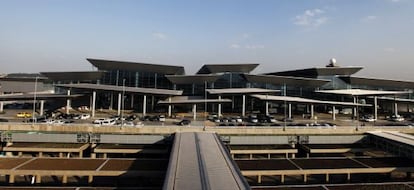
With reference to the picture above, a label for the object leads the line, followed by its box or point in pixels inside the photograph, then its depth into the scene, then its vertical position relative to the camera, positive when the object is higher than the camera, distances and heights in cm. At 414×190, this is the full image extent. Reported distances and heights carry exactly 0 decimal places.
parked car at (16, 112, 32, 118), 5384 -197
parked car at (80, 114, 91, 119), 5285 -189
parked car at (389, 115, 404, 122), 5892 -116
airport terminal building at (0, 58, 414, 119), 6706 +544
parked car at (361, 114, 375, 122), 5742 -128
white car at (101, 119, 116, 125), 4392 -236
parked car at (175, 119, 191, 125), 4519 -224
